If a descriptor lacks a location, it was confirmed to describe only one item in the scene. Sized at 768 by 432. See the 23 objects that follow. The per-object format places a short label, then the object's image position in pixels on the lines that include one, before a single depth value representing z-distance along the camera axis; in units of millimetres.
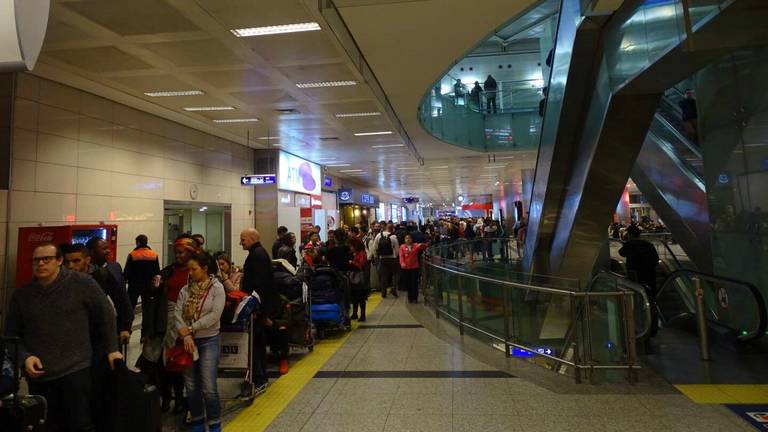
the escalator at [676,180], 7680
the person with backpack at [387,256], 9250
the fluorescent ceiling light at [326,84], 7141
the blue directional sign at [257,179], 10828
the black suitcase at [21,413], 2143
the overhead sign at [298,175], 13362
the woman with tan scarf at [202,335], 3240
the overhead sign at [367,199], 24109
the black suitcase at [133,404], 2572
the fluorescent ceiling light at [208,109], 8516
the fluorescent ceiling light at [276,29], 5141
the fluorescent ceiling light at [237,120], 9594
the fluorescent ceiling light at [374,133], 11000
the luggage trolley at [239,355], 3867
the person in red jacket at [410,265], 8875
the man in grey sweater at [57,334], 2629
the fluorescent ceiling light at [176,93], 7473
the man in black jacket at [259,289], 4090
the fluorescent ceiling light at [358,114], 9094
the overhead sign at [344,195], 20625
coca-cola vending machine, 5781
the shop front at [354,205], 20875
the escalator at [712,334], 4613
